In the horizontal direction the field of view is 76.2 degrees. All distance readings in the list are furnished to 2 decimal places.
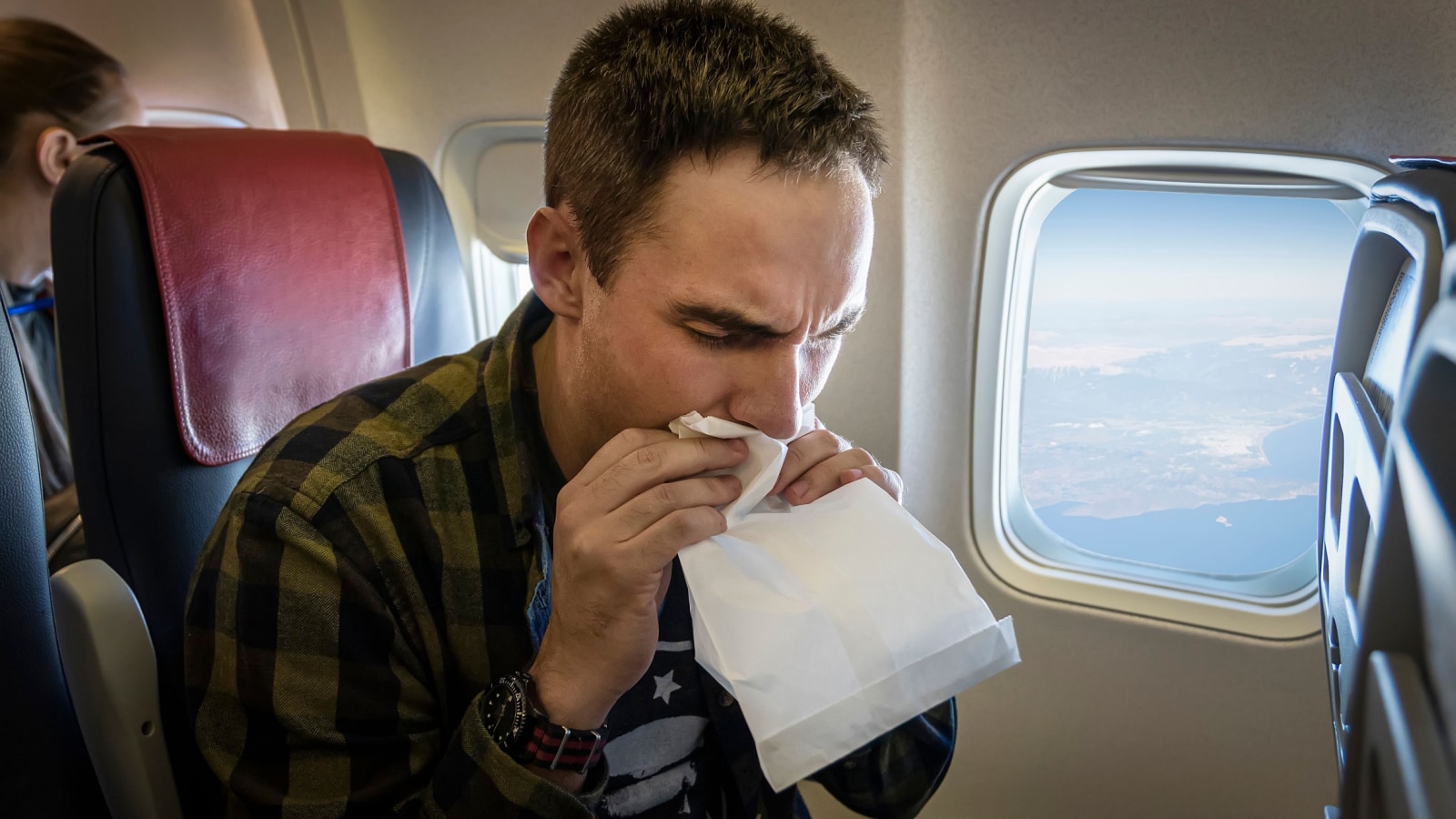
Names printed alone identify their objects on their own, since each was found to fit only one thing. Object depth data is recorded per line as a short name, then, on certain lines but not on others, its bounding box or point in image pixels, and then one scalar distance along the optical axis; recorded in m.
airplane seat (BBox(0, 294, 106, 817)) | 1.16
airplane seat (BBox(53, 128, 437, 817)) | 1.37
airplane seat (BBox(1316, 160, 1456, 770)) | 0.79
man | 1.11
